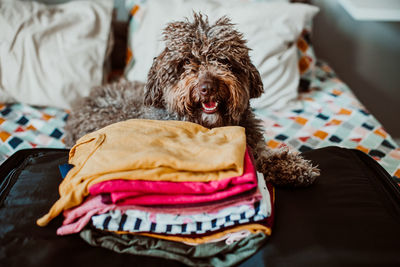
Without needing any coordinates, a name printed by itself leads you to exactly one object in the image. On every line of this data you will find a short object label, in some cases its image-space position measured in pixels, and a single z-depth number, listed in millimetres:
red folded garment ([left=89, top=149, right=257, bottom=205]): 913
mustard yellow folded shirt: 935
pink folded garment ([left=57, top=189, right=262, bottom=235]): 933
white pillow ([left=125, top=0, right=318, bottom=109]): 2180
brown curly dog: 1310
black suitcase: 904
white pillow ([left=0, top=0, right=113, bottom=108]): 2135
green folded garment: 943
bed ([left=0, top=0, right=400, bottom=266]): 1847
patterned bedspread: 1801
